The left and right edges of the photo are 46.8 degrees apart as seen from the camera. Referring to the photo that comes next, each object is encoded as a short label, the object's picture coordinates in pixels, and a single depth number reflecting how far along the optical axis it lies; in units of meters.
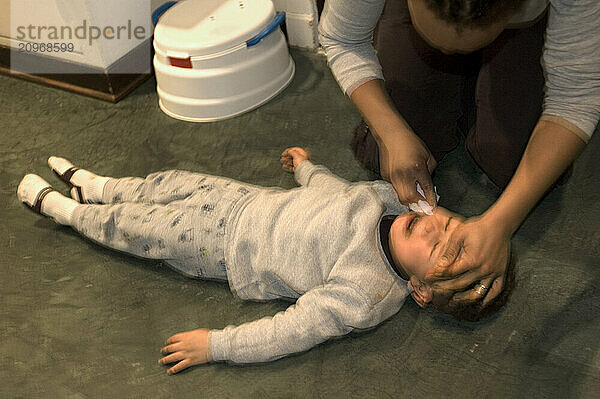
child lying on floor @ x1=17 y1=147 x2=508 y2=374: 1.43
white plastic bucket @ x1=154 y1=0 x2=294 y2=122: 2.01
